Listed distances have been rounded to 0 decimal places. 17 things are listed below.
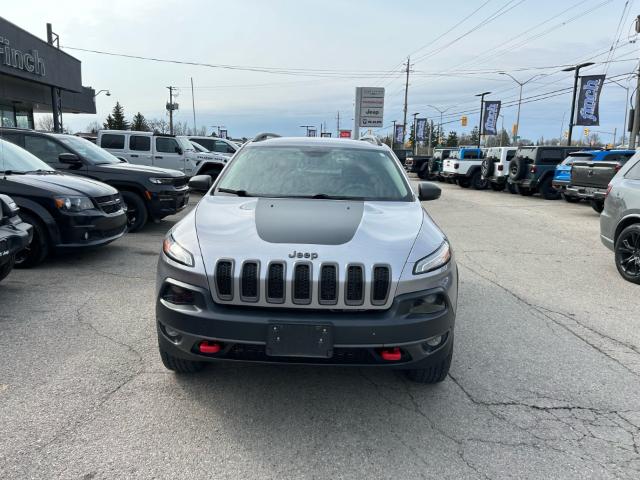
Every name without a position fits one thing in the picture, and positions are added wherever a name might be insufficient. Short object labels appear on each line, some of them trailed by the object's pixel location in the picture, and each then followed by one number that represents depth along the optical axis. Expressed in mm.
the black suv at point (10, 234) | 4715
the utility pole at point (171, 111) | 72062
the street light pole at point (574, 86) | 28484
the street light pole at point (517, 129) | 47606
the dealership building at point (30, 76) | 18719
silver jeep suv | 2680
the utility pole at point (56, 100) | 23219
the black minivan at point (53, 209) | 6199
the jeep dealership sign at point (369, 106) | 27672
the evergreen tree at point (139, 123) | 80369
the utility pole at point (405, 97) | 57806
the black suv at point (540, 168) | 18625
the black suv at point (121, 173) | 8656
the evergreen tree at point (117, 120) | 74688
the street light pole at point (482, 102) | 43281
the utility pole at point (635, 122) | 22797
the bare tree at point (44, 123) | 55125
